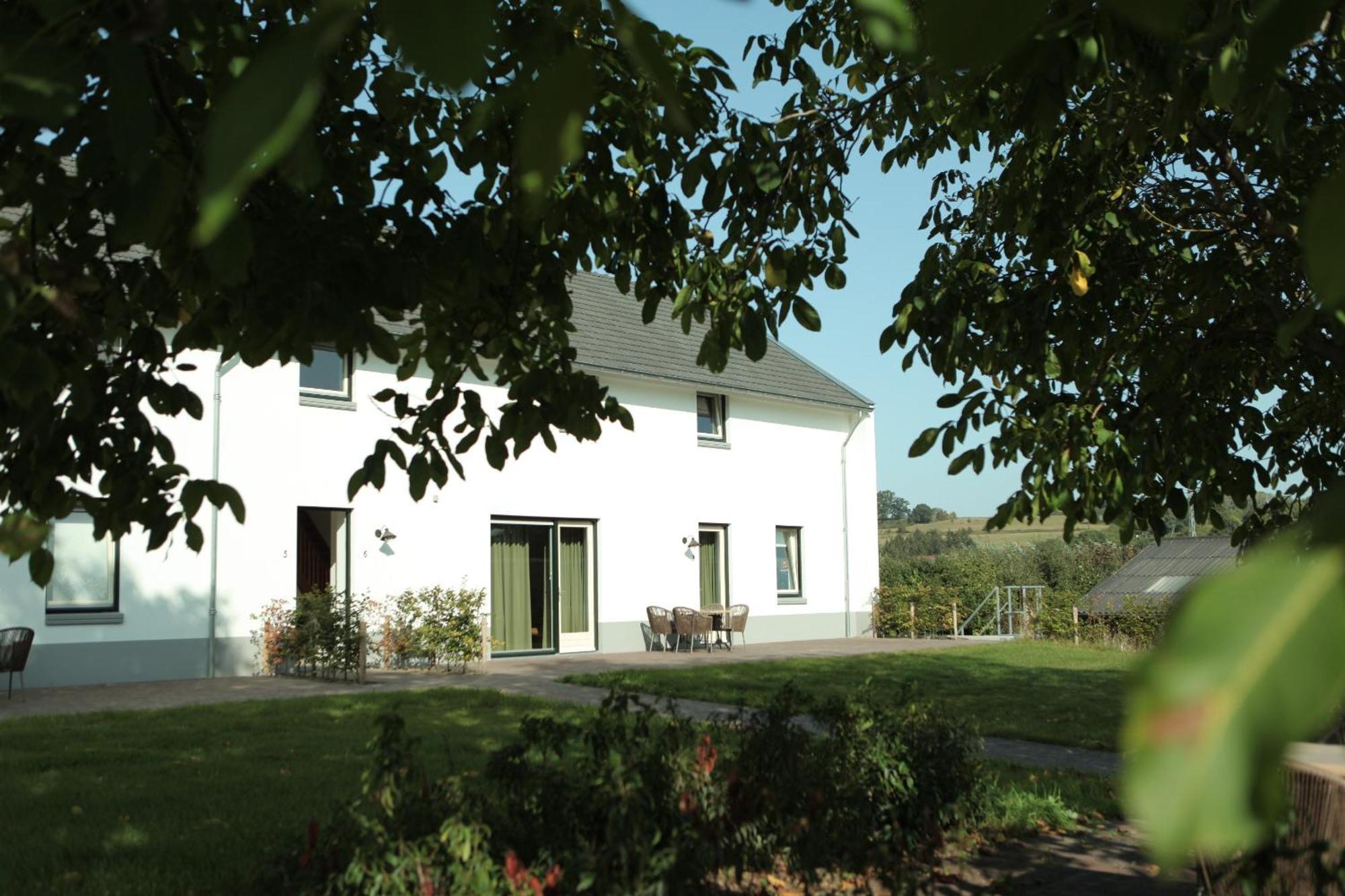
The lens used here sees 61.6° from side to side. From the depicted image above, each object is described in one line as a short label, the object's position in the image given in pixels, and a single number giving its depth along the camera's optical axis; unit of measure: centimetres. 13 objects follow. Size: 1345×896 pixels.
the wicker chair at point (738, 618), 2131
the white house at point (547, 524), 1496
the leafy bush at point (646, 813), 416
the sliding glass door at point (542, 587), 1925
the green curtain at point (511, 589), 1914
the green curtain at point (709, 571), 2239
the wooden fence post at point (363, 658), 1461
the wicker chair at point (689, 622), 2023
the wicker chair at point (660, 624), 2039
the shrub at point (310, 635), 1498
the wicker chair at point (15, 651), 1270
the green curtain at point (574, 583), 2011
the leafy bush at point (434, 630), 1616
